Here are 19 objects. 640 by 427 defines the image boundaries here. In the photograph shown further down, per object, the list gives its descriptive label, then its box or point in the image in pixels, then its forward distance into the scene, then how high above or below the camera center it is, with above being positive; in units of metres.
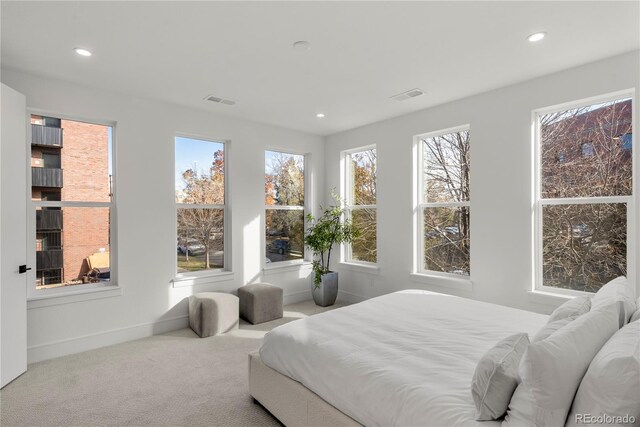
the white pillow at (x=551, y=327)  1.52 -0.56
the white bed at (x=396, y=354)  1.45 -0.78
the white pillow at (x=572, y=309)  1.80 -0.55
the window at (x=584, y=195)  2.89 +0.15
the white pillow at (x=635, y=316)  1.70 -0.54
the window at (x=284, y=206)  5.04 +0.11
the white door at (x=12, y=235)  2.63 -0.17
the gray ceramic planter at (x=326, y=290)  4.82 -1.14
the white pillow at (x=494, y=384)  1.30 -0.69
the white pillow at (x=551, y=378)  1.17 -0.60
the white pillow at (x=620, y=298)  1.69 -0.48
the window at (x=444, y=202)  3.99 +0.13
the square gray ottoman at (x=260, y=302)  4.11 -1.13
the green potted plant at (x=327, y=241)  4.86 -0.43
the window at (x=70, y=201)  3.25 +0.14
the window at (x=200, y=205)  4.20 +0.11
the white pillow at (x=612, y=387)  1.07 -0.59
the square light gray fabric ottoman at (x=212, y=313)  3.68 -1.14
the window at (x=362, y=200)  5.04 +0.19
